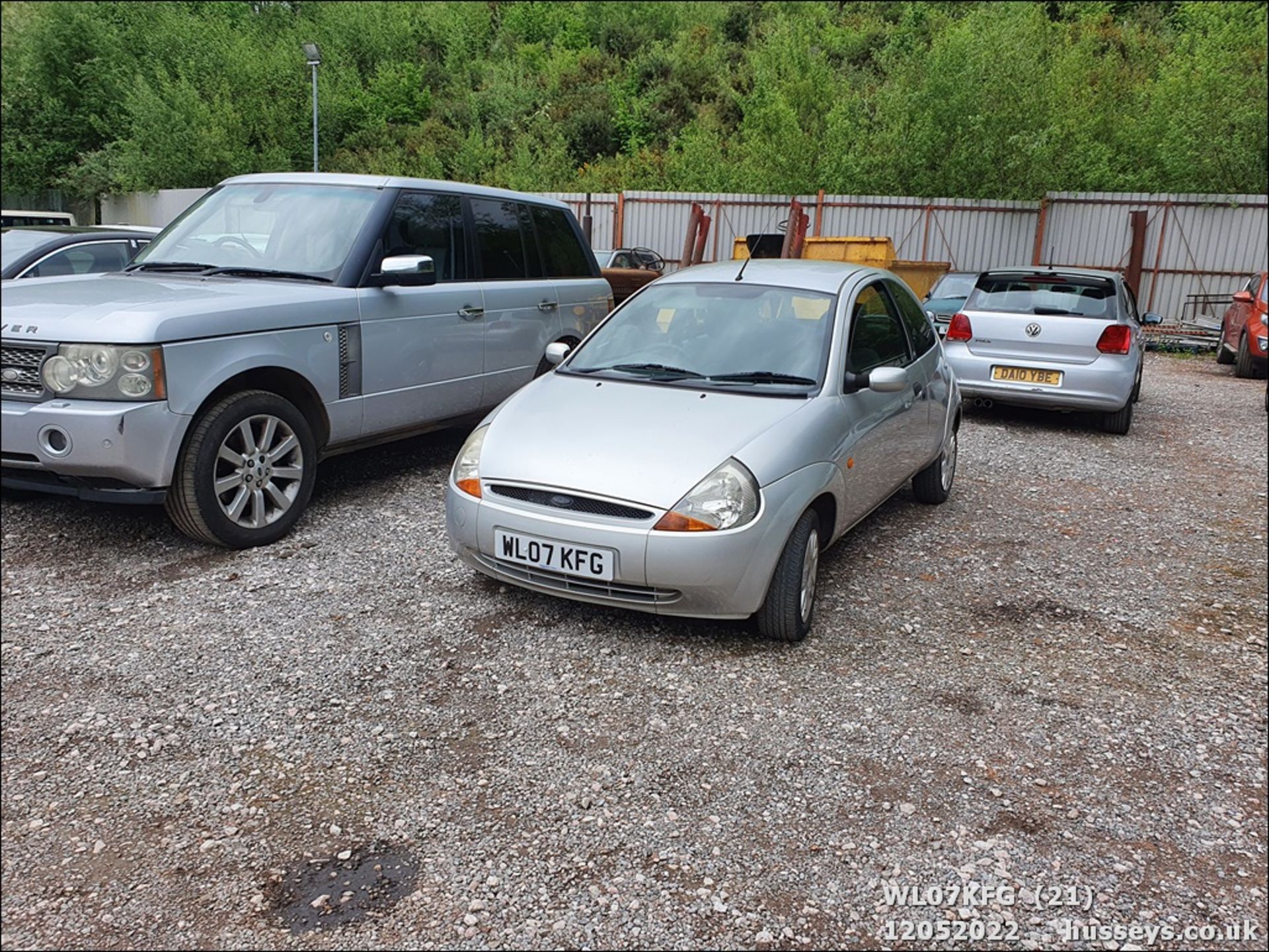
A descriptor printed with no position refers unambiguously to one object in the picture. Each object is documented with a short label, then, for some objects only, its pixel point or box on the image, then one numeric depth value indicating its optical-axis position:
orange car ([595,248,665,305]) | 11.82
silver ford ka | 3.80
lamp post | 18.20
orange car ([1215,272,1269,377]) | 12.55
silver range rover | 3.80
